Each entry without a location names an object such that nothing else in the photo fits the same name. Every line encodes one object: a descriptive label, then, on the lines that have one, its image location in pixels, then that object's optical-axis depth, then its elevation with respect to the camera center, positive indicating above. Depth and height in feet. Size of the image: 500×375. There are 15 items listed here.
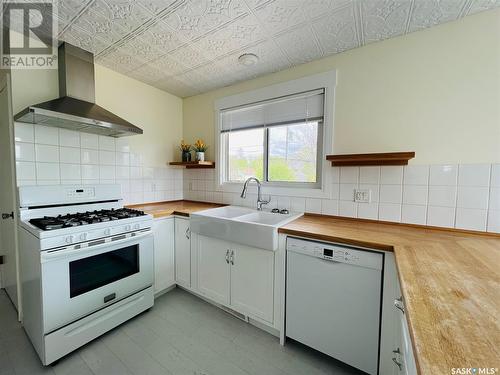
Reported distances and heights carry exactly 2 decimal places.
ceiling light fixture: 5.90 +3.37
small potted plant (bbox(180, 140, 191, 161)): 8.69 +0.94
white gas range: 4.27 -2.17
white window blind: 6.35 +2.20
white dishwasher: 3.96 -2.52
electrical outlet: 5.55 -0.47
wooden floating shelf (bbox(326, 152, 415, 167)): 4.66 +0.45
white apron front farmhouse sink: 4.99 -1.35
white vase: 8.29 +0.78
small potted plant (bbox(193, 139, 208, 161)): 8.31 +1.08
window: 6.50 +1.28
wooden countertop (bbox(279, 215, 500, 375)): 1.48 -1.21
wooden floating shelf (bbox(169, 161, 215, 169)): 8.13 +0.45
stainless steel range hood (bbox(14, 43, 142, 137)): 4.91 +1.74
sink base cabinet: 5.27 -2.75
